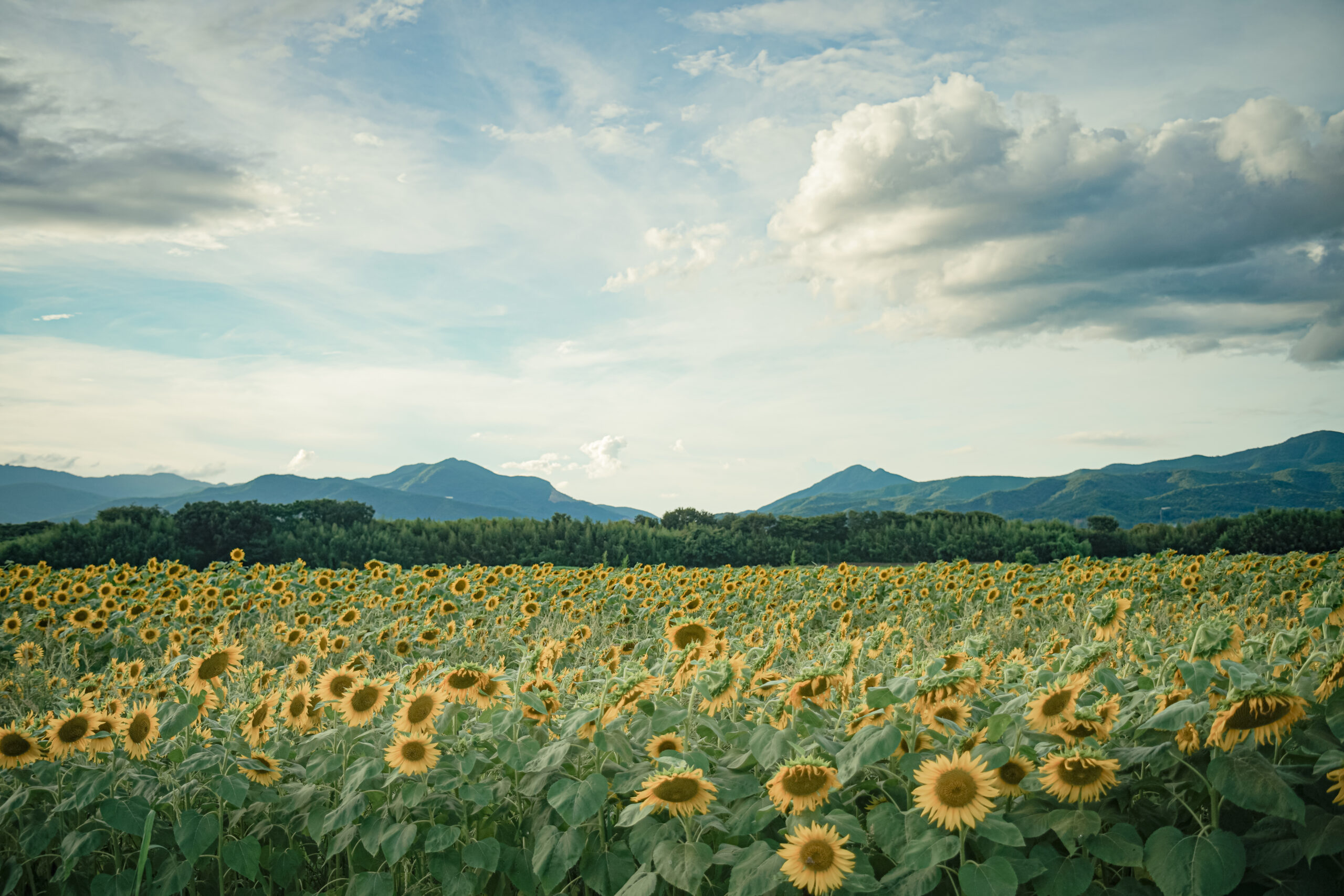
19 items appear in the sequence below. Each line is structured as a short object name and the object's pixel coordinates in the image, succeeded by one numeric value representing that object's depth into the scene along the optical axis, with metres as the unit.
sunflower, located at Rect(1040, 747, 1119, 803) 2.12
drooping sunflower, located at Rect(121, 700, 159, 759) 3.06
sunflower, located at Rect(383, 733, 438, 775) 2.63
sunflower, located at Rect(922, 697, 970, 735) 2.45
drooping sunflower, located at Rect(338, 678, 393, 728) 3.03
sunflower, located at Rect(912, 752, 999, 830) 2.06
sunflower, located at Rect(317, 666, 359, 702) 3.34
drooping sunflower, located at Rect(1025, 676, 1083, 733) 2.36
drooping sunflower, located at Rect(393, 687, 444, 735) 2.75
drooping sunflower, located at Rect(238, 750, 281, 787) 2.89
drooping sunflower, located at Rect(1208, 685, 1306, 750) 2.04
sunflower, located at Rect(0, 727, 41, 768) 3.03
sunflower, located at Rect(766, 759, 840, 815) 2.14
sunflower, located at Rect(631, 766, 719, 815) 2.19
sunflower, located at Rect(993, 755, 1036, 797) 2.23
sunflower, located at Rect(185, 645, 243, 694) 3.63
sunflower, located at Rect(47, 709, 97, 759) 3.05
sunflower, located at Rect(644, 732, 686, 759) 2.63
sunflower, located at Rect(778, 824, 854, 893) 2.05
